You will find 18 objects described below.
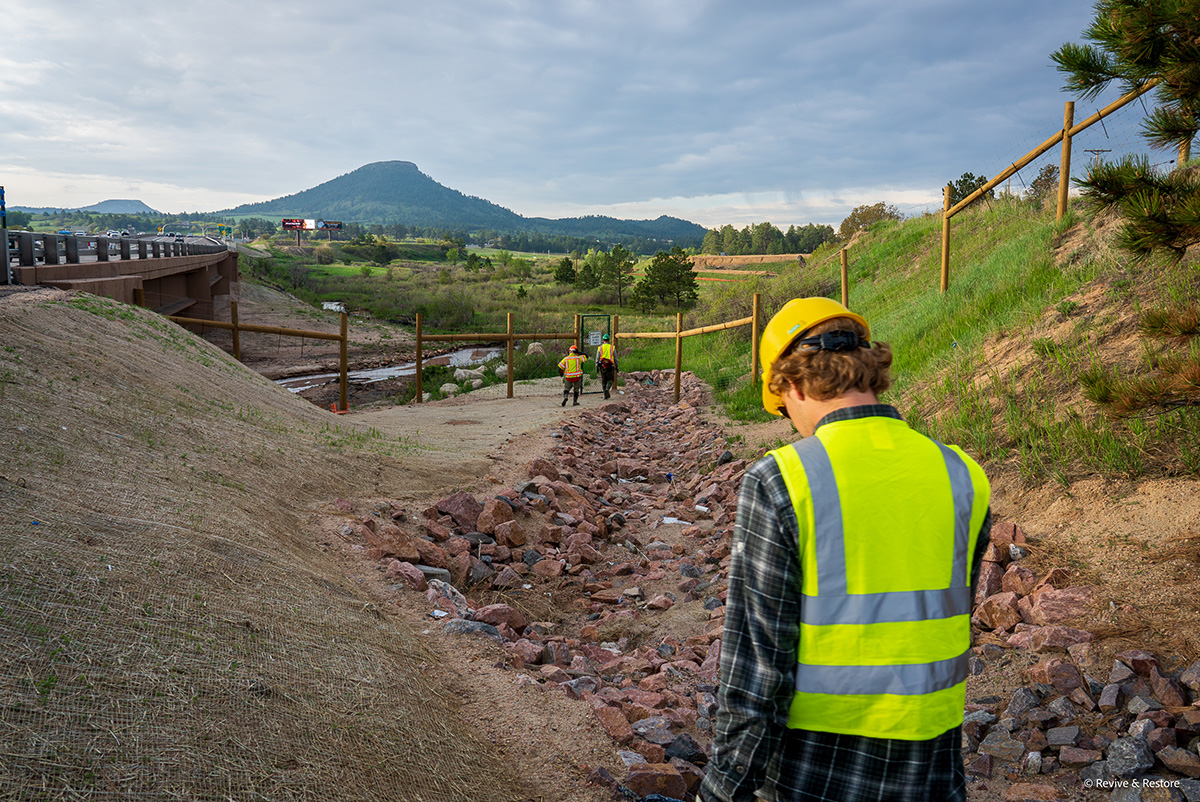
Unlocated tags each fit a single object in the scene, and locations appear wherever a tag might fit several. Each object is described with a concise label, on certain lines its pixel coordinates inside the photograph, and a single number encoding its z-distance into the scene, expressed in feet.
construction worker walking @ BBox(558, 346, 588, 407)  45.80
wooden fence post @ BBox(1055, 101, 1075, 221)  30.27
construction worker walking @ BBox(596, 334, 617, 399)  50.75
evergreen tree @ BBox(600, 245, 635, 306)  190.29
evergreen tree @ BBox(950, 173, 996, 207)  98.04
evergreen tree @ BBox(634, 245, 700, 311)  144.56
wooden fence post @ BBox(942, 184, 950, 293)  34.65
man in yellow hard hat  4.55
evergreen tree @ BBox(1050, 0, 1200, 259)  11.58
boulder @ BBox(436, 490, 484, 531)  19.41
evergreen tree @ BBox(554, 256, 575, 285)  219.20
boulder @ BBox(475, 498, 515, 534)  19.45
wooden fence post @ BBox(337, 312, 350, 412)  41.57
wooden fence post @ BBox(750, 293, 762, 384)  37.91
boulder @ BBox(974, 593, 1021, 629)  12.81
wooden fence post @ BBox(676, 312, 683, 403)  46.68
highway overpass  33.76
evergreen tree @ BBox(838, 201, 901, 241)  103.55
